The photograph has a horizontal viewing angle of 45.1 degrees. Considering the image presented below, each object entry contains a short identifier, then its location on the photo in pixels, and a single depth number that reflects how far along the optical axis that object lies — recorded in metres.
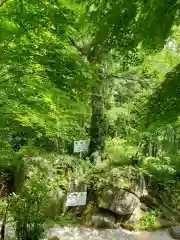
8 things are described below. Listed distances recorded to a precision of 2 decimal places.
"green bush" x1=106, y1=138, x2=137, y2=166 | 5.07
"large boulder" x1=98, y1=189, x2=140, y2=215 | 4.29
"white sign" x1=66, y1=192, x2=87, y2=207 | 4.11
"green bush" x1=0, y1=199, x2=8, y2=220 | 3.82
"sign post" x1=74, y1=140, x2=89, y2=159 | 4.18
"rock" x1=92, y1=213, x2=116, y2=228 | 4.21
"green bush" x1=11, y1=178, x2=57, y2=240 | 2.94
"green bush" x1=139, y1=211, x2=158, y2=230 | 4.36
